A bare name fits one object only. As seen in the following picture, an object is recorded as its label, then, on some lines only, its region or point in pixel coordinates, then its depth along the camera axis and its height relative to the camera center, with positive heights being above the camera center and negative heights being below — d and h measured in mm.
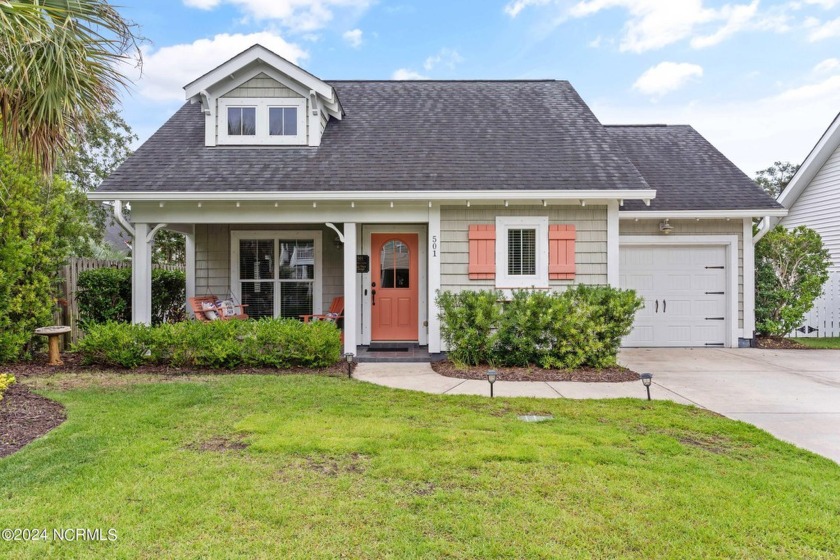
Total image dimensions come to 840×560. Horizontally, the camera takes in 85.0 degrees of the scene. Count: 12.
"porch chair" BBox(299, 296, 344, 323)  8844 -663
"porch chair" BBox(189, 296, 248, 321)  8062 -593
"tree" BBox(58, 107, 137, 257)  16831 +4186
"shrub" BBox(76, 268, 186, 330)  7984 -360
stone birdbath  6922 -994
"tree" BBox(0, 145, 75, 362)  6418 +309
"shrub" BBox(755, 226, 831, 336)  9062 +37
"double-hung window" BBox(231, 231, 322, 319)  9289 +61
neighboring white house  10453 +1954
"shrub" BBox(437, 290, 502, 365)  6797 -709
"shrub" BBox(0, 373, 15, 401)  4559 -1077
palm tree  4008 +1971
